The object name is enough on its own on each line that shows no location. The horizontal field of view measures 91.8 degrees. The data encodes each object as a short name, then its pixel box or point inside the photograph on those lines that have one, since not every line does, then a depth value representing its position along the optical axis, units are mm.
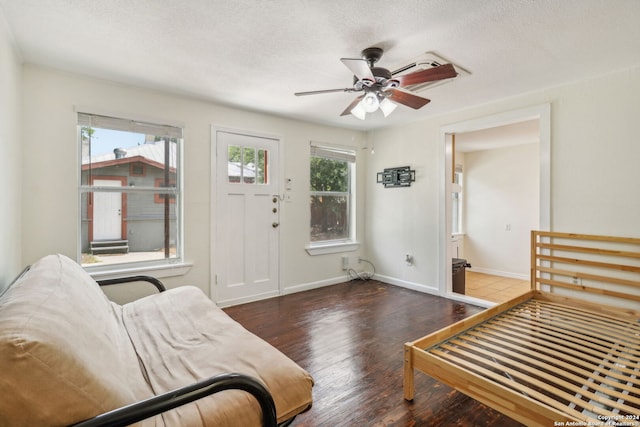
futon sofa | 866
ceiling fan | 2041
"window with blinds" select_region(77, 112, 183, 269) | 2920
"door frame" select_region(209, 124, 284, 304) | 3535
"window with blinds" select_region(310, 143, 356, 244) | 4555
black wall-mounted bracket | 4352
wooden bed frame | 1483
